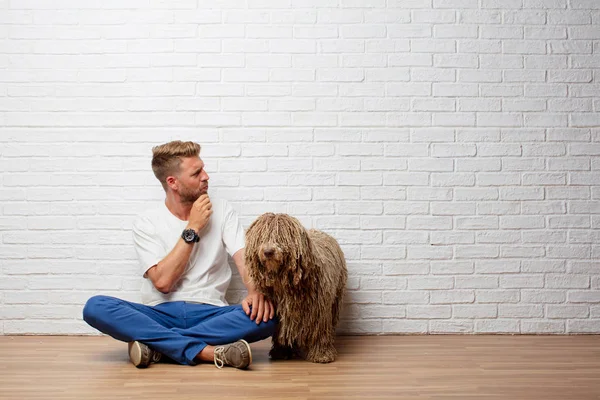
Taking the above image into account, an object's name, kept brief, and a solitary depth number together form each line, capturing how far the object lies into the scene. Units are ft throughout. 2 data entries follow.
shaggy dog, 9.48
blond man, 9.69
